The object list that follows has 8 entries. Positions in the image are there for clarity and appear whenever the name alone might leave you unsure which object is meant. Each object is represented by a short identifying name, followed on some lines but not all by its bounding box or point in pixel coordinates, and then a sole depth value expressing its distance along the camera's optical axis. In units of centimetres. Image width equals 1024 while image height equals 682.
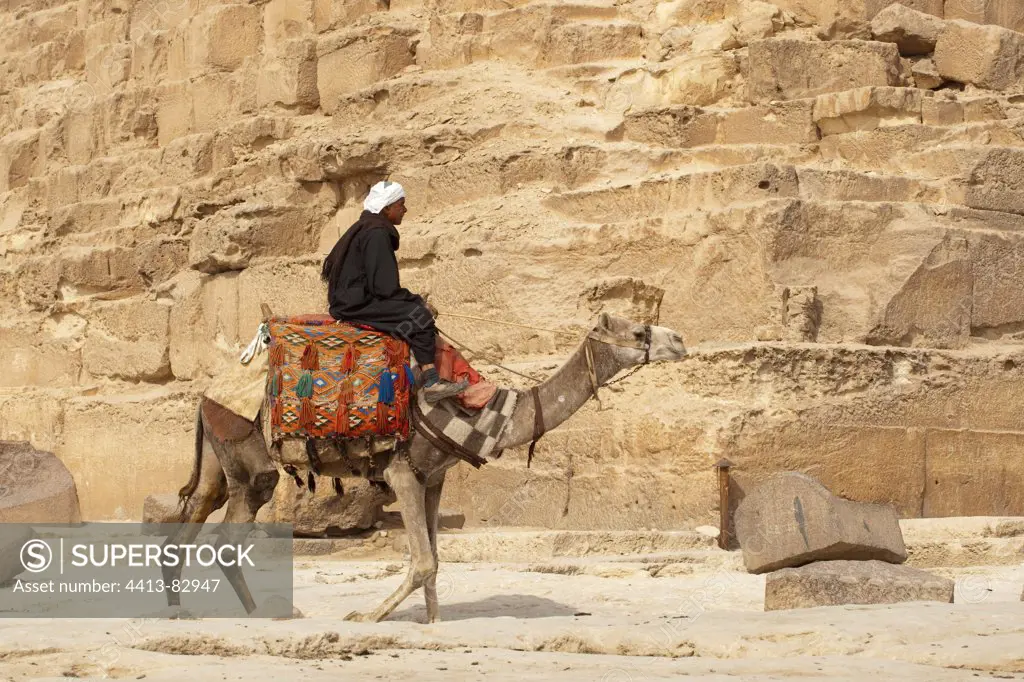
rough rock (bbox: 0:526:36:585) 1999
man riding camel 1557
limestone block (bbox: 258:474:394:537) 2231
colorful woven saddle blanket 1528
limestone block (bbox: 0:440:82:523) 2388
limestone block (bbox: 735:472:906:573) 1752
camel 1528
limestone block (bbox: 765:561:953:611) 1565
